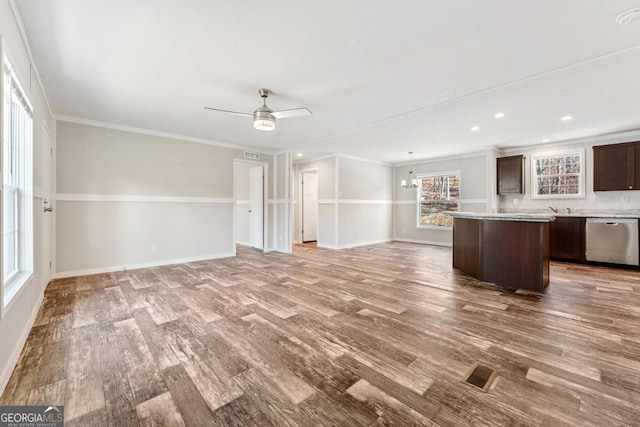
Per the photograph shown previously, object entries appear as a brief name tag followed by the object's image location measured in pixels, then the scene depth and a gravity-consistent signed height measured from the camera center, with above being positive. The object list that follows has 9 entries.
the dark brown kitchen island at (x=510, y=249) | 3.44 -0.52
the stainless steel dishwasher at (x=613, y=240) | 4.71 -0.52
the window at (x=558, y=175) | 5.68 +0.81
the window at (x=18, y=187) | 2.15 +0.23
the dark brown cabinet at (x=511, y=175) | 6.22 +0.88
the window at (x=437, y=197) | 7.54 +0.43
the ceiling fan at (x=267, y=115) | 3.12 +1.15
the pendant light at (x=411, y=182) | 7.20 +0.82
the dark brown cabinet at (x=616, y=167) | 4.93 +0.86
